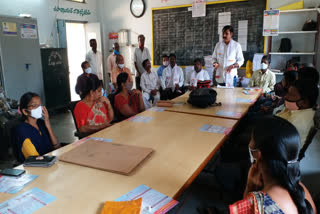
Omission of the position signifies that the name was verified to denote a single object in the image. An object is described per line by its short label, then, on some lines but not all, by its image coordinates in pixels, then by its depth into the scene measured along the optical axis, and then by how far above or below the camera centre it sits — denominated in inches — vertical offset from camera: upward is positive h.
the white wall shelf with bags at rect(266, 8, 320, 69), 193.3 +10.2
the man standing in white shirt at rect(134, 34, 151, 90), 241.7 -1.8
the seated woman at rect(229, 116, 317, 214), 38.2 -18.8
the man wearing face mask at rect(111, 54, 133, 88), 208.1 -9.2
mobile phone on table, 55.3 -24.1
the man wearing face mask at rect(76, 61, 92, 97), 202.5 -9.1
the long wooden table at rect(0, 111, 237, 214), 47.9 -25.0
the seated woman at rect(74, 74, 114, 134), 100.3 -20.8
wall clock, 262.8 +47.2
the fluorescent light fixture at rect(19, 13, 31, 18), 199.8 +31.6
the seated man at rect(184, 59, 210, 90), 192.2 -15.3
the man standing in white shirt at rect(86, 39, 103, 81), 251.6 -3.0
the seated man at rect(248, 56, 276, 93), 175.9 -16.9
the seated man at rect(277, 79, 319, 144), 75.0 -15.4
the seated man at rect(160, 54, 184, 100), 203.5 -20.0
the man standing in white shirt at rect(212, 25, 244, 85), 171.9 -2.5
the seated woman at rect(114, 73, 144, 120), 122.3 -20.7
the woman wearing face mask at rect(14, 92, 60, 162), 73.4 -22.0
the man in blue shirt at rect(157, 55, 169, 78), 214.9 -5.2
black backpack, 114.8 -19.1
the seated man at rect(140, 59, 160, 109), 192.7 -21.8
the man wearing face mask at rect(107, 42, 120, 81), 247.4 -4.1
